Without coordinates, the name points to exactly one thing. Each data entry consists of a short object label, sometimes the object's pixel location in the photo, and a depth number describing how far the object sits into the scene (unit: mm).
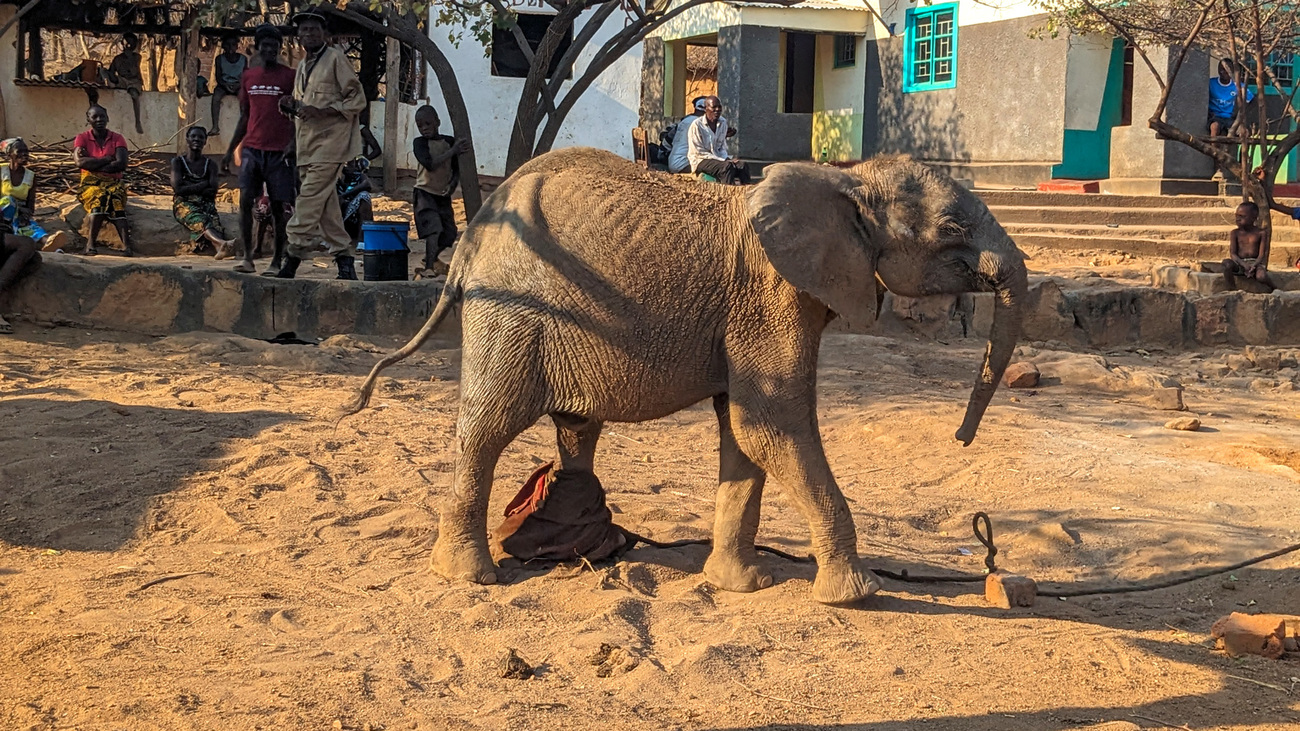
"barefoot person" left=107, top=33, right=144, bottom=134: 18766
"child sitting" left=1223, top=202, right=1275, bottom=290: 12570
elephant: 4766
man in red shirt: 10578
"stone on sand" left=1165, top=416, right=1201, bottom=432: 8070
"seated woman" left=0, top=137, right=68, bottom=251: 11984
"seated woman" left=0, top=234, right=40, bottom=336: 9422
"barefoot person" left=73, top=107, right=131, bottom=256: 13648
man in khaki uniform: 10062
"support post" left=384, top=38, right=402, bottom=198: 19109
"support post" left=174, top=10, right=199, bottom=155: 18203
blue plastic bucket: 10586
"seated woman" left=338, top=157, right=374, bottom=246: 13000
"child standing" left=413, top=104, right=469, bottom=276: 12211
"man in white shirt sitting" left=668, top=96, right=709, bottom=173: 15672
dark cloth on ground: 5336
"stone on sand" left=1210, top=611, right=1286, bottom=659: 4590
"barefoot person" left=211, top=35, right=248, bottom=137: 18531
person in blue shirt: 17953
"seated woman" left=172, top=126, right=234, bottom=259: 13773
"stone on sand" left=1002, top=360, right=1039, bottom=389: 9461
